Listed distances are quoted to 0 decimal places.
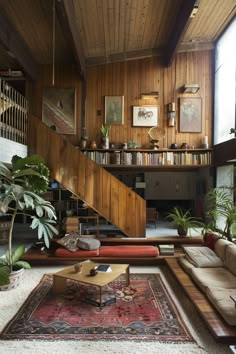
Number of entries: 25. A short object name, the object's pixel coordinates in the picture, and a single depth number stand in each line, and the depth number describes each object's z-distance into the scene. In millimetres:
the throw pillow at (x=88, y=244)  4504
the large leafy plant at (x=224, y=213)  4309
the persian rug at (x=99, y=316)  2436
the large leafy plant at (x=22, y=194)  3340
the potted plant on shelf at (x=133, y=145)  6367
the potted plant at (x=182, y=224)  5098
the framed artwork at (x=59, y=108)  6547
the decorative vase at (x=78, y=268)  3289
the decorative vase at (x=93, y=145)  6348
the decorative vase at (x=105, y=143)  6348
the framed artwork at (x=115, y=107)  6555
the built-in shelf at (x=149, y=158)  6305
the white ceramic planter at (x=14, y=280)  3349
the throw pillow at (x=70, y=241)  4492
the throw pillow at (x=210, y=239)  4155
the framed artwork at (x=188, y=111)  6551
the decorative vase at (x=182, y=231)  5178
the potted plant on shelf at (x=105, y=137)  6348
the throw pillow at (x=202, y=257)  3631
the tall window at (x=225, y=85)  5379
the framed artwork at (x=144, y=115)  6551
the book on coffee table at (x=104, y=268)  3272
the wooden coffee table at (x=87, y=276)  3010
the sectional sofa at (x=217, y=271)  2567
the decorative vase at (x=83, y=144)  6352
